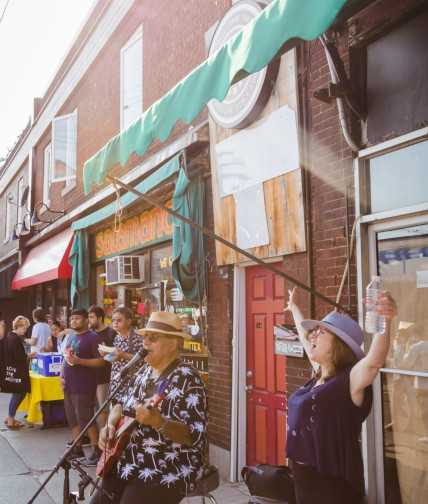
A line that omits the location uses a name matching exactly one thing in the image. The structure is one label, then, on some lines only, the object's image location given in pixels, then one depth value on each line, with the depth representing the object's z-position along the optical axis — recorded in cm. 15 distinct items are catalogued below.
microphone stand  354
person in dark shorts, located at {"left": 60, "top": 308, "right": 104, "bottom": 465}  764
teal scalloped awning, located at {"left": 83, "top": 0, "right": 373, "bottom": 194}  290
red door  616
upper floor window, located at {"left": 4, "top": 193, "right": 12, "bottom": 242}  2292
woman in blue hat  288
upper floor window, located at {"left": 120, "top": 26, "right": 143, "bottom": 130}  1037
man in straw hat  326
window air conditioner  981
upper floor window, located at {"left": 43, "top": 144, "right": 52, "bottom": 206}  1673
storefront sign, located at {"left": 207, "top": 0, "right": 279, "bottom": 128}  603
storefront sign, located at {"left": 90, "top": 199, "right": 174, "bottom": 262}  885
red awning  1296
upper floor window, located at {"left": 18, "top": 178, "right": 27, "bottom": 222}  2055
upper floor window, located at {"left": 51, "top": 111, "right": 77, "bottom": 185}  1398
